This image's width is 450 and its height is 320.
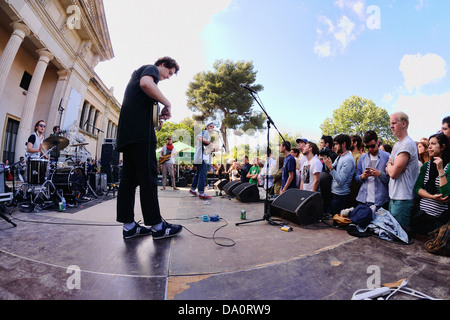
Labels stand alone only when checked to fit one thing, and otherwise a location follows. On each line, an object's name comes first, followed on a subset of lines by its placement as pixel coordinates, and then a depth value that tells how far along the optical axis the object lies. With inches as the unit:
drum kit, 155.9
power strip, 47.6
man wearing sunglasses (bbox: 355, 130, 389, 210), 119.5
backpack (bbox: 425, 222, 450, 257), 75.6
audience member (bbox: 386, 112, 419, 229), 99.6
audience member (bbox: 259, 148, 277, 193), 224.4
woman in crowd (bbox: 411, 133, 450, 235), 92.4
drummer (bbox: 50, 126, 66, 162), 179.0
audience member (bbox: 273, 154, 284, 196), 217.6
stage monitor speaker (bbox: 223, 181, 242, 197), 243.4
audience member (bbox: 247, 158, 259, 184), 271.5
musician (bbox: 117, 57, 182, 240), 84.0
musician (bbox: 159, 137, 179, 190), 324.5
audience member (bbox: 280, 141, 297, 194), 176.4
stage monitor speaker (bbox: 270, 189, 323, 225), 118.9
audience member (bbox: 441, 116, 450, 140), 107.0
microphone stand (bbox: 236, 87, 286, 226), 125.6
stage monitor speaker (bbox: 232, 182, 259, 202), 209.5
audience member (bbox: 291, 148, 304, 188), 198.2
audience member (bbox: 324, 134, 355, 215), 134.9
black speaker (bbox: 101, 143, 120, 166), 296.5
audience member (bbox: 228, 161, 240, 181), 393.4
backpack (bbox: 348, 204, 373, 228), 102.4
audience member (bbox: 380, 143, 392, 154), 174.3
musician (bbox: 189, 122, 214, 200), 213.6
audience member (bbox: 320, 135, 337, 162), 169.8
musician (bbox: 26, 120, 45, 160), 172.0
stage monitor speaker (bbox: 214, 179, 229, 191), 297.7
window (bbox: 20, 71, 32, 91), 410.6
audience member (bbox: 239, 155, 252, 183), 322.7
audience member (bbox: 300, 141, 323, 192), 152.4
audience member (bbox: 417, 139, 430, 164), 136.0
